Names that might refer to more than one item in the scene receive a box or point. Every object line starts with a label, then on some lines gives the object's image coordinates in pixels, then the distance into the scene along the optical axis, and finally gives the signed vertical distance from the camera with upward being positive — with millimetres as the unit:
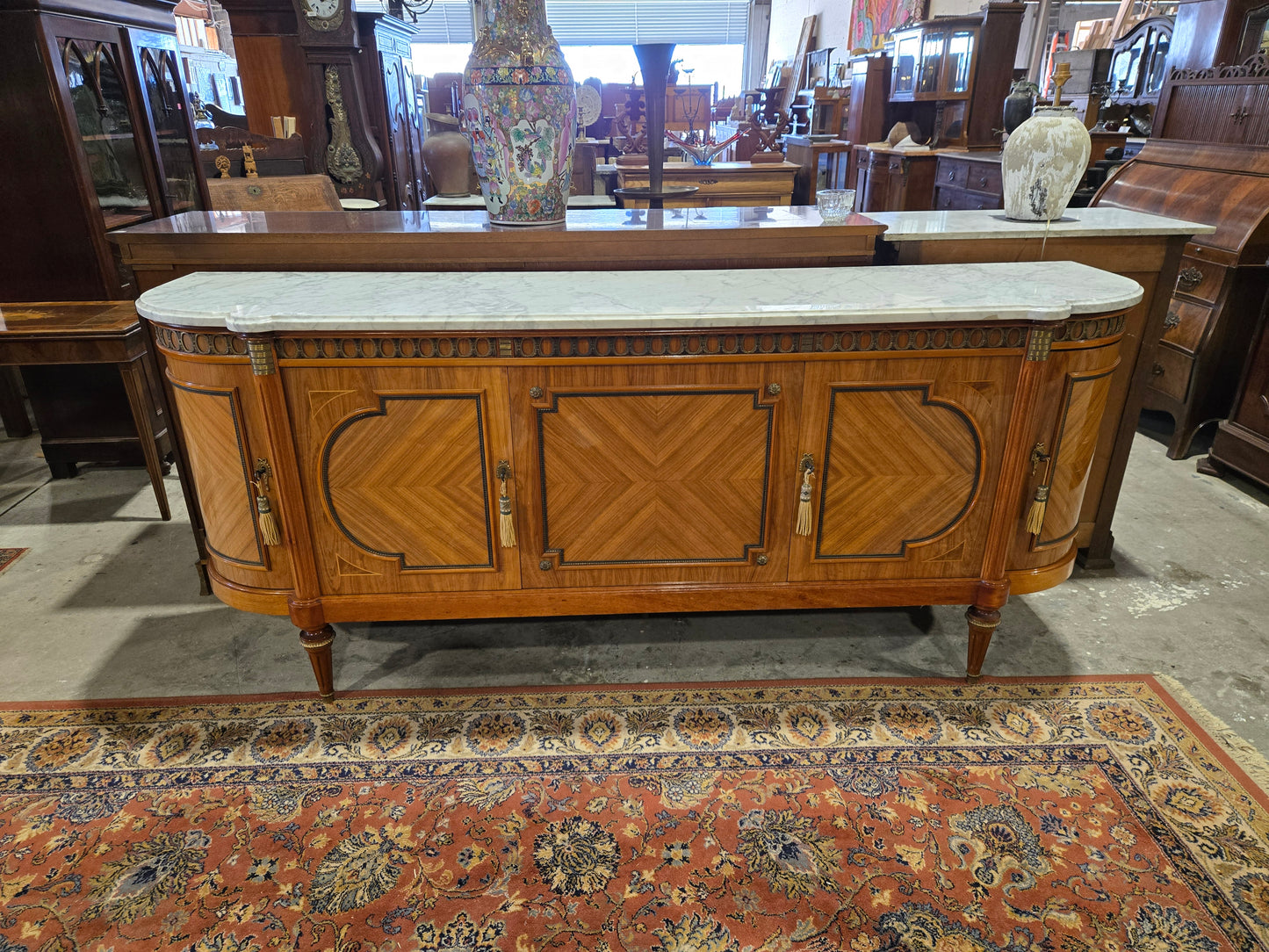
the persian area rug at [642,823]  1454 -1326
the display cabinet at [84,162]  2742 -108
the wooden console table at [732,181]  4768 -277
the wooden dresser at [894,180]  5855 -344
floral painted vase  1953 +40
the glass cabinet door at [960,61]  5535 +463
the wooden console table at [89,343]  2590 -635
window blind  12000 +1544
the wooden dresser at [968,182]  4508 -280
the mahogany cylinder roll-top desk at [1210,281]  3180 -561
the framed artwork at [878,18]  7000 +986
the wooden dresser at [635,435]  1670 -616
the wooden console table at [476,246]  2037 -273
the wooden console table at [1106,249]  2162 -297
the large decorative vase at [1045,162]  2115 -76
